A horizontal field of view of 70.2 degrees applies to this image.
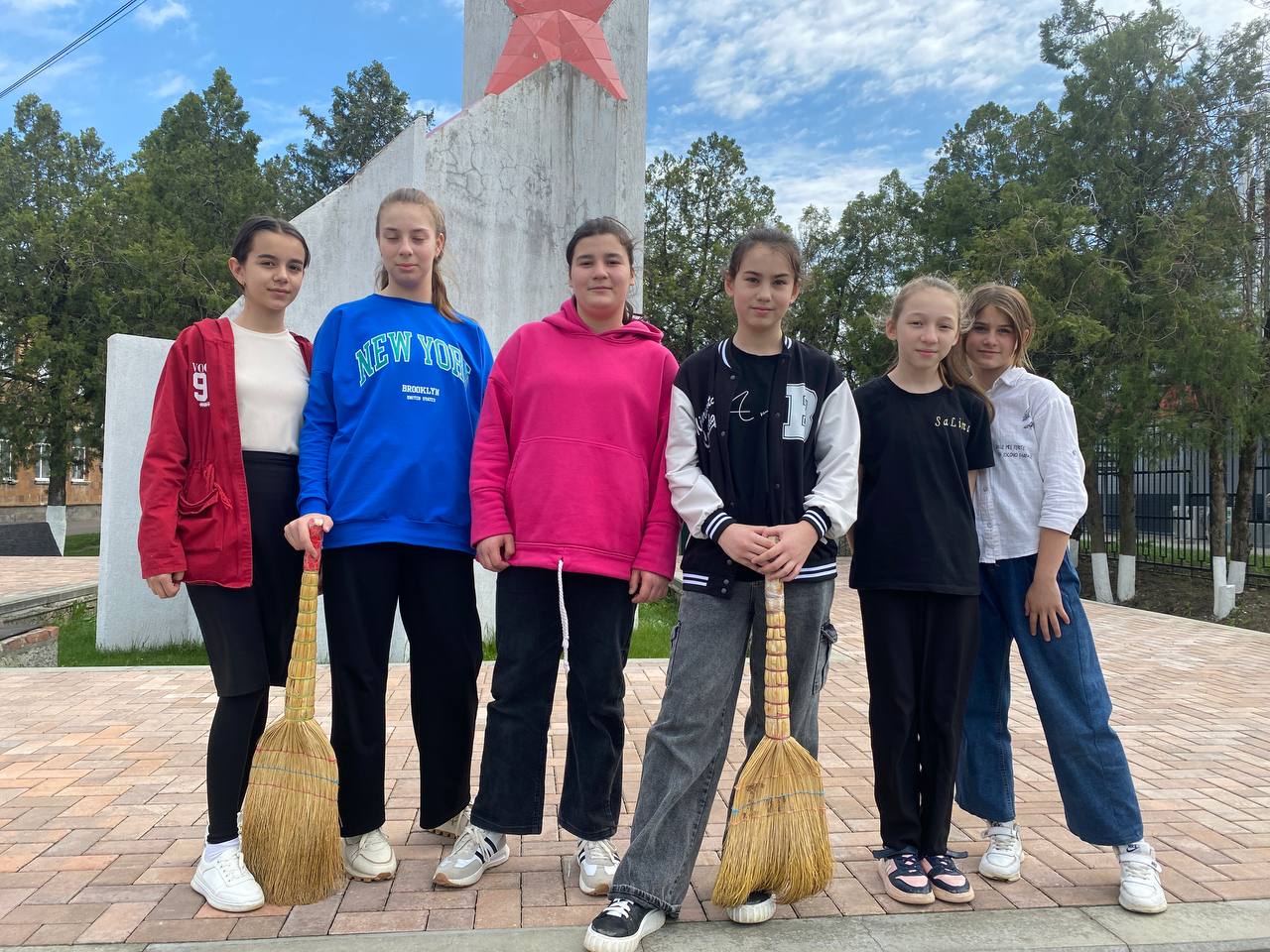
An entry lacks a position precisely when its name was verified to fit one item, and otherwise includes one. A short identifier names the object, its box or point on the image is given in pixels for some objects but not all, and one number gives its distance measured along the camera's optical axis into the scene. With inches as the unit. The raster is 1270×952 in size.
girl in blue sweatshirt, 106.8
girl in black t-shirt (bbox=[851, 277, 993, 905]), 104.9
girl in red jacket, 103.0
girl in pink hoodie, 103.4
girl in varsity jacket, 97.2
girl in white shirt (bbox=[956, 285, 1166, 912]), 108.7
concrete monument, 253.1
